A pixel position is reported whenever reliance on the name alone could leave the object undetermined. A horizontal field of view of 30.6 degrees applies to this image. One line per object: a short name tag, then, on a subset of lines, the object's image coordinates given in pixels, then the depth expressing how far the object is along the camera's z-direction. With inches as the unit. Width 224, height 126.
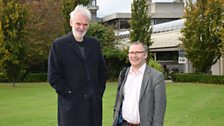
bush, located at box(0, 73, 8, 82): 1213.1
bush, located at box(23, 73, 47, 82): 1246.3
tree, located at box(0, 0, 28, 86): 1016.2
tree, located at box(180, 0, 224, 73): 1110.4
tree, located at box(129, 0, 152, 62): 1211.9
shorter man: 172.2
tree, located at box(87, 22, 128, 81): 1254.3
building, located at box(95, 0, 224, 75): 1519.9
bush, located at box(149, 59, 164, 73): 1042.7
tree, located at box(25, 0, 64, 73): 1190.3
